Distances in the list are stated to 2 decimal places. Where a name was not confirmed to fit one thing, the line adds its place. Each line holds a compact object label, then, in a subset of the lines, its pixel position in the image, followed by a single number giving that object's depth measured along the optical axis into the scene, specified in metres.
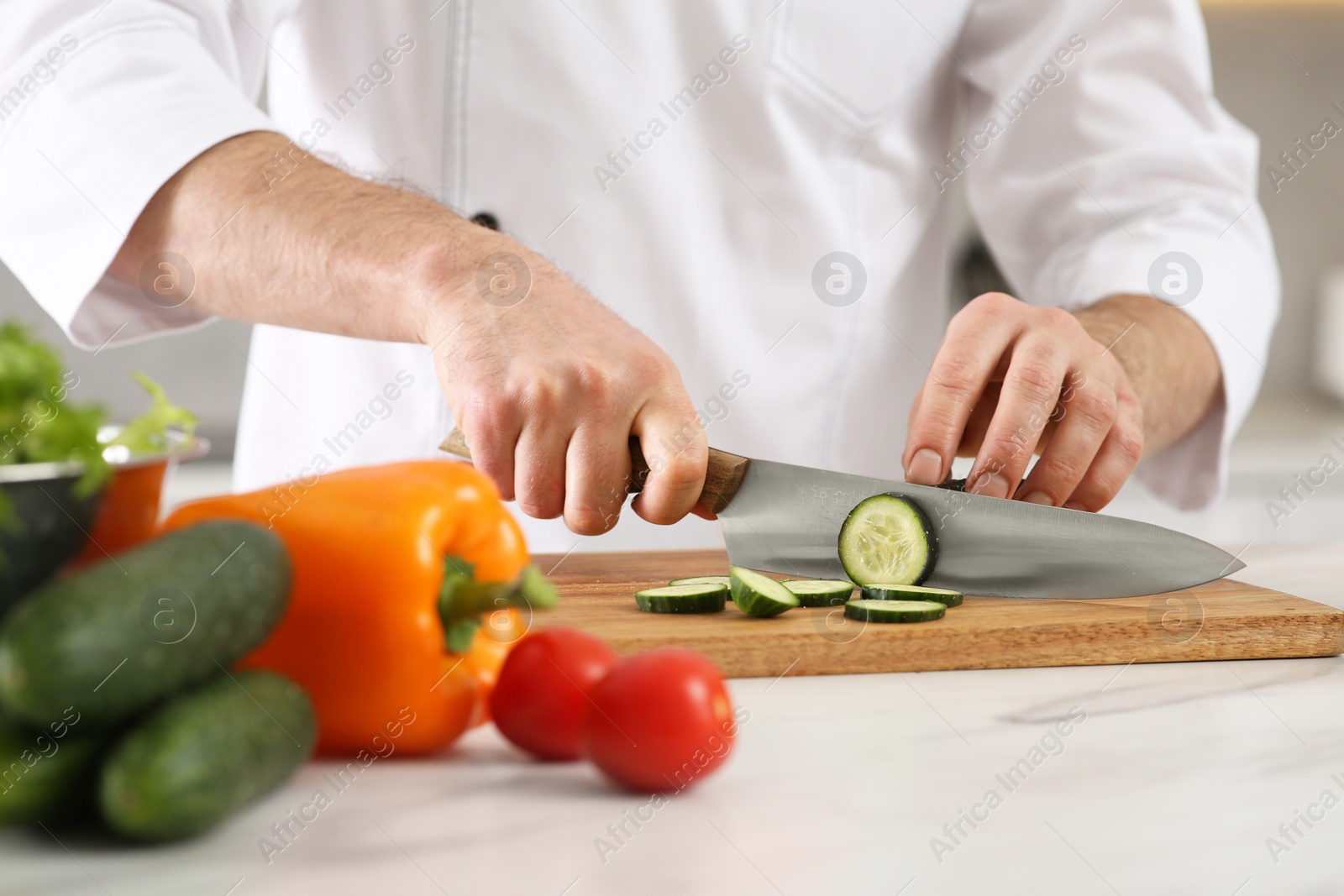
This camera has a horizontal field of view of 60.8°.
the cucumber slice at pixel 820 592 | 1.03
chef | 1.02
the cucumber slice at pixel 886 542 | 1.08
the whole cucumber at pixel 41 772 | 0.51
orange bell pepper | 0.68
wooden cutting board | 0.92
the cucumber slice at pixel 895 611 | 0.96
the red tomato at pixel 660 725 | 0.62
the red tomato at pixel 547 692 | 0.67
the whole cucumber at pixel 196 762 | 0.50
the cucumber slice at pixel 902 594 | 1.03
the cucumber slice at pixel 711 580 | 1.07
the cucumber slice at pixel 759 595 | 0.97
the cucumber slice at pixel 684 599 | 1.01
